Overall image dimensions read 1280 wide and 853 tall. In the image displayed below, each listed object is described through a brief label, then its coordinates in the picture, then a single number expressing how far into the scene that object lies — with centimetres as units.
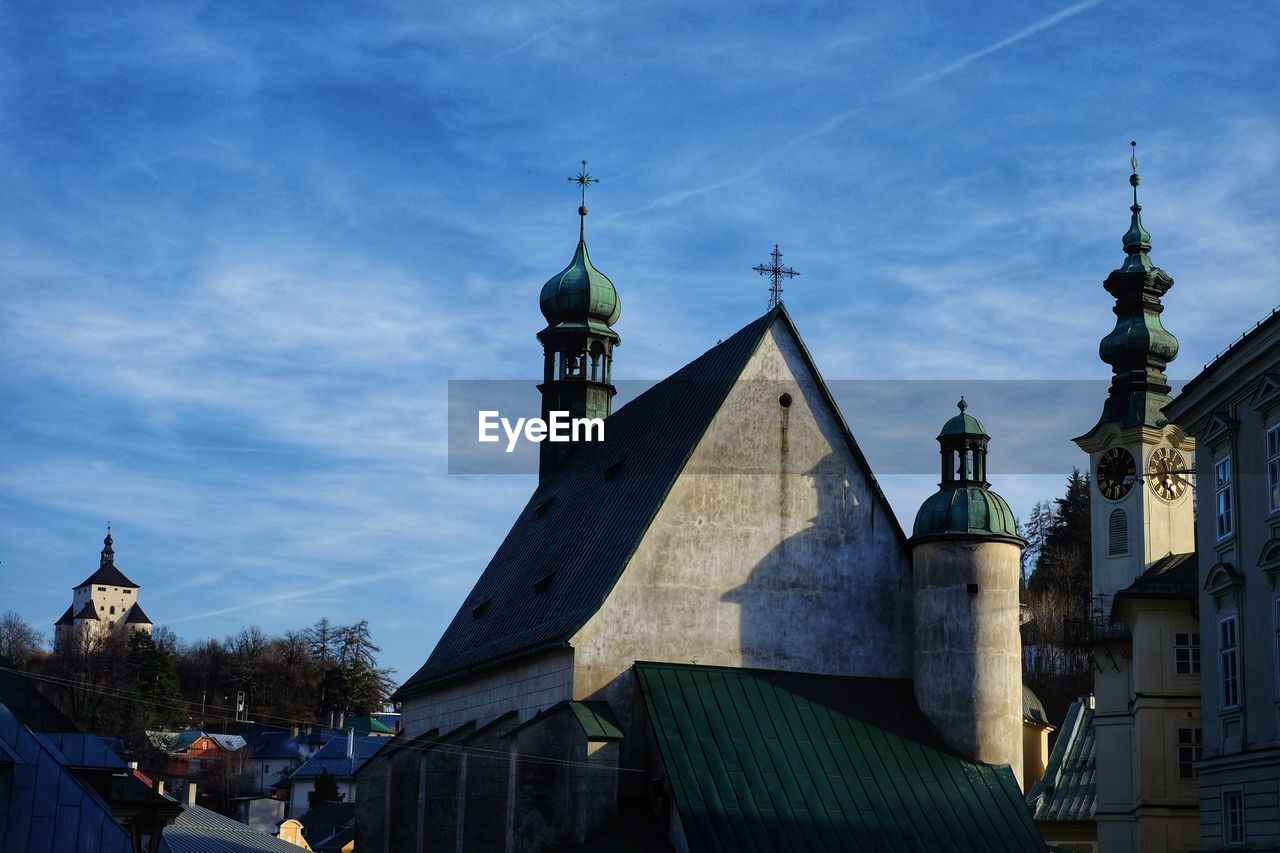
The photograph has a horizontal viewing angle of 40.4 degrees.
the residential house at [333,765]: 11394
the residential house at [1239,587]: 2730
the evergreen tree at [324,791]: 10025
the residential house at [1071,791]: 5162
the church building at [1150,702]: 4181
